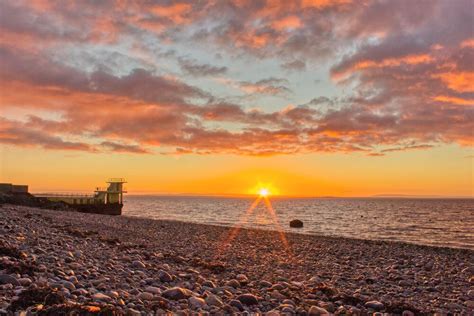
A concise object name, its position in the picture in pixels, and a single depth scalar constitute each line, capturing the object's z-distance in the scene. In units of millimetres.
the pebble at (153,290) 8344
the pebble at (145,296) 7688
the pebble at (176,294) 8023
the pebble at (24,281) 7169
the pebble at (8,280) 7112
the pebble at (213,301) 7980
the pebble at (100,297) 6977
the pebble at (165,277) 10047
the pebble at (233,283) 10507
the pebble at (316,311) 8045
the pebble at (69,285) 7430
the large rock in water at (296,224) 50959
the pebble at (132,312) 6393
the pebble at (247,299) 8539
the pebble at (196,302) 7688
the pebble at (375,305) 9304
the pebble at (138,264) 11416
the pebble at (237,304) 8000
